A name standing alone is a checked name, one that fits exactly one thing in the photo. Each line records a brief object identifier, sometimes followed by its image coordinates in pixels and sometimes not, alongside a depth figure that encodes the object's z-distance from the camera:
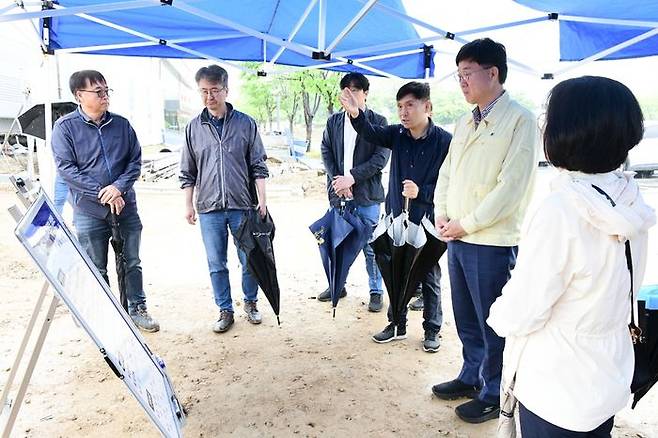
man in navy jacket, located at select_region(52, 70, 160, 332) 3.18
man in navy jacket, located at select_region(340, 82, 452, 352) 2.92
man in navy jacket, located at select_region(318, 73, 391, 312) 3.64
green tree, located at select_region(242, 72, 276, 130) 26.92
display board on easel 1.32
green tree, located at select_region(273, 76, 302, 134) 25.12
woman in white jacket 1.06
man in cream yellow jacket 2.12
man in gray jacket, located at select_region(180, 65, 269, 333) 3.33
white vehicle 15.08
